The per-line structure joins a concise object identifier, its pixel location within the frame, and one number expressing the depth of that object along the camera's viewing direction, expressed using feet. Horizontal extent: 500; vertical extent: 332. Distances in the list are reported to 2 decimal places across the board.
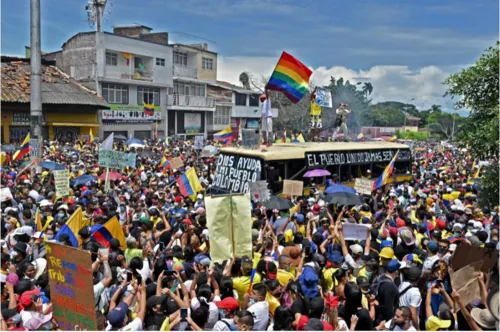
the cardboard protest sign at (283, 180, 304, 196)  37.35
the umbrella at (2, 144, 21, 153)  66.18
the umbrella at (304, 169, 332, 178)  47.55
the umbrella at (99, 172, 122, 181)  45.47
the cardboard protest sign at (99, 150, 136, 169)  42.31
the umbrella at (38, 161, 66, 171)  48.78
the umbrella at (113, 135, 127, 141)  104.97
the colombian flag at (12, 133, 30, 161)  56.29
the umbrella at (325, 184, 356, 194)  38.06
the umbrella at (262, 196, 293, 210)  33.68
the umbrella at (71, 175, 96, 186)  44.28
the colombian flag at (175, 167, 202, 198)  40.45
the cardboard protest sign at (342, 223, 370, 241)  25.90
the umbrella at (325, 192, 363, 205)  35.55
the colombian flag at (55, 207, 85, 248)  24.16
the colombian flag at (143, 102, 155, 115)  135.95
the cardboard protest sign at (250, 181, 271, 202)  36.32
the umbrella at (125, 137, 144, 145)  79.00
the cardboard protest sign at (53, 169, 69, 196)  36.48
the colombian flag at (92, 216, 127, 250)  24.79
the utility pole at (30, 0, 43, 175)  54.57
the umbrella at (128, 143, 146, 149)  77.18
